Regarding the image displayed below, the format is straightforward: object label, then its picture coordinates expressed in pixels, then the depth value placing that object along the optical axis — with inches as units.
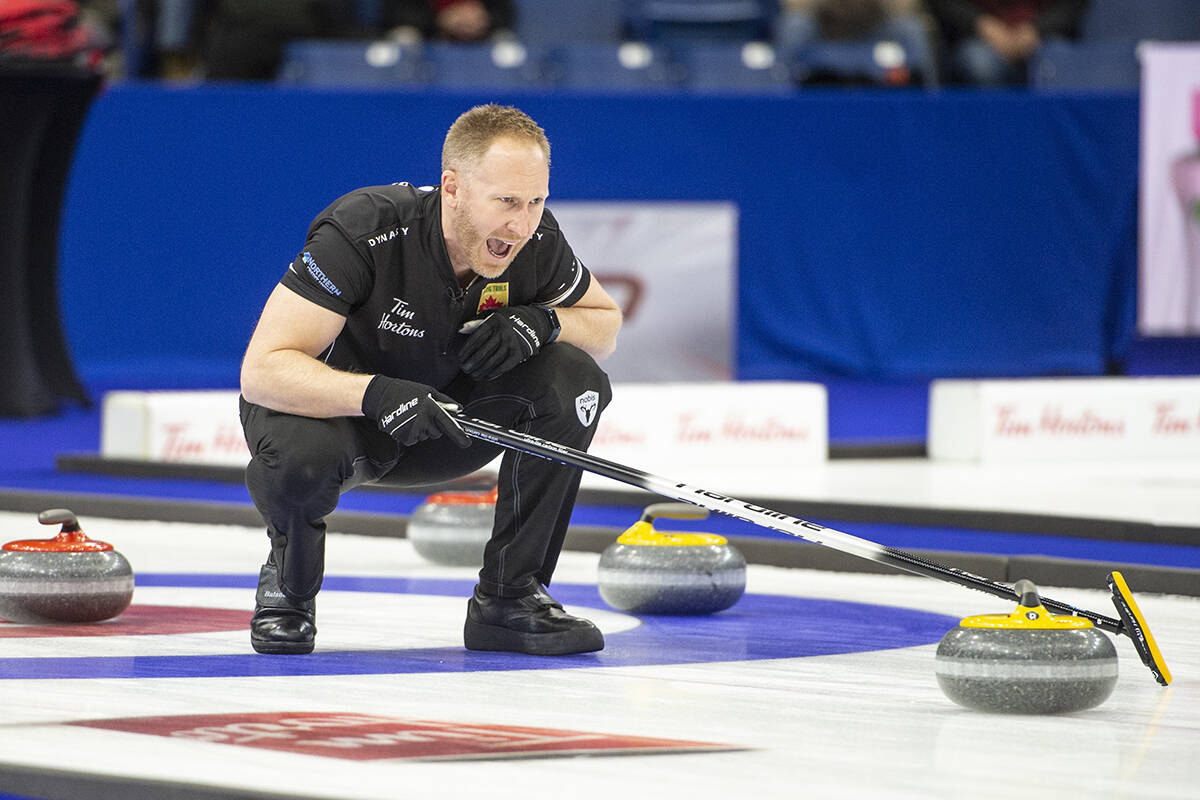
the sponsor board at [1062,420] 650.8
